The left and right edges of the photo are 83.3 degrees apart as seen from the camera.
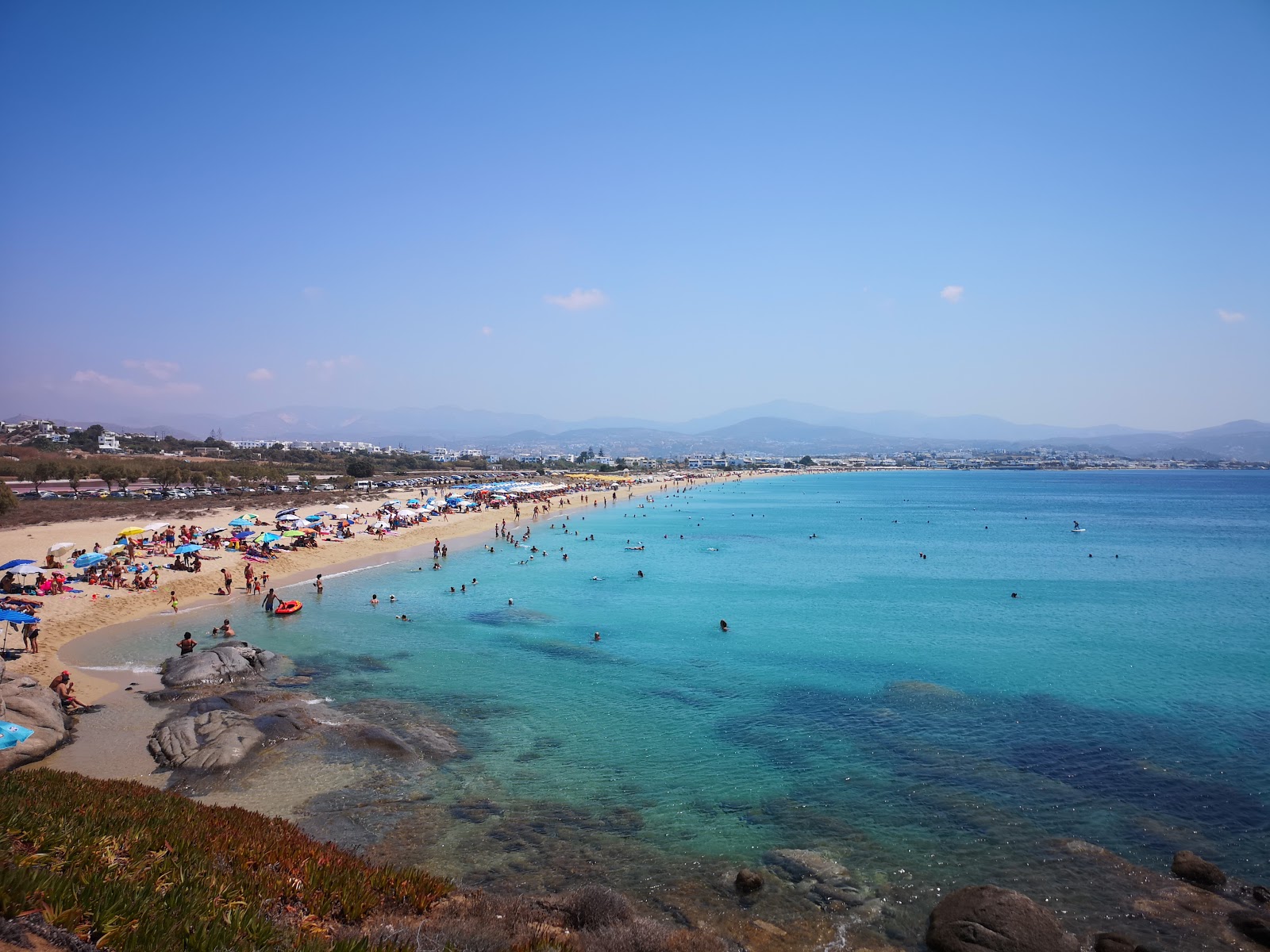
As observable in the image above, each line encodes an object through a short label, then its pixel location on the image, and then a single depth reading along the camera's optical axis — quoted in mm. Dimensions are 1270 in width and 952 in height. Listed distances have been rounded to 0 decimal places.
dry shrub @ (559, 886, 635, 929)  9297
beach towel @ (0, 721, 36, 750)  14359
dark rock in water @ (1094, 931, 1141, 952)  9594
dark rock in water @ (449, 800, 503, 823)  13352
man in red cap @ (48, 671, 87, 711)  17656
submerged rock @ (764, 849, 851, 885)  11648
